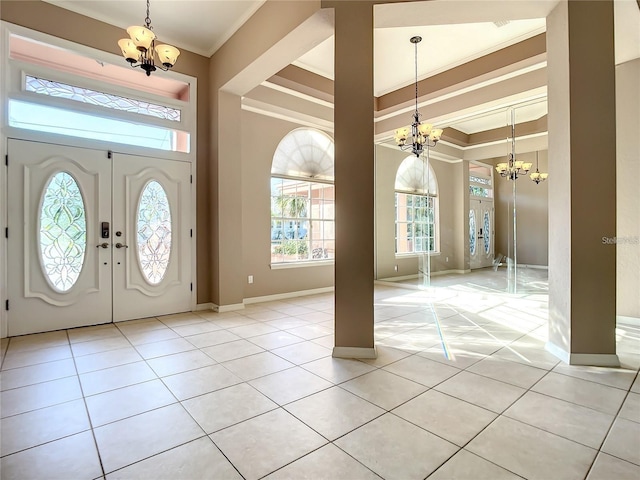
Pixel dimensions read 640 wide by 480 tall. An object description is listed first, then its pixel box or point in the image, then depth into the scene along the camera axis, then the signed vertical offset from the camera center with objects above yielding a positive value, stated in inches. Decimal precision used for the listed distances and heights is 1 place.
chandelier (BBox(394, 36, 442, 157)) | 198.4 +66.7
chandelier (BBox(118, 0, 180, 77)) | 117.2 +73.8
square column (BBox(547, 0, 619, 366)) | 110.3 +19.5
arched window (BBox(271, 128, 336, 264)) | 231.3 +32.8
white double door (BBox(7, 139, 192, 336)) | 142.3 +3.0
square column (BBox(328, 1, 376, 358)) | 119.0 +22.8
